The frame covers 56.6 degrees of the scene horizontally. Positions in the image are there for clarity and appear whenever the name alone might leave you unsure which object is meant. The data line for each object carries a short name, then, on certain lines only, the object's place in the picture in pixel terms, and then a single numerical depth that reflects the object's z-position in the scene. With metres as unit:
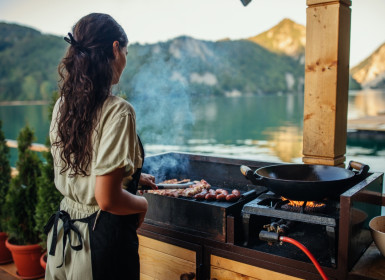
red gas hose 1.63
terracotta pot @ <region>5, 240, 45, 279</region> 3.50
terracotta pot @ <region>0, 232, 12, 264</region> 3.89
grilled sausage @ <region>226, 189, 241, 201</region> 2.38
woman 1.34
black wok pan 1.87
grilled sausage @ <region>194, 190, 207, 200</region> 2.46
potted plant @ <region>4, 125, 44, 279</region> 3.53
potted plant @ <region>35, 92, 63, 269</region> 3.46
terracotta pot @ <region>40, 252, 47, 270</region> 3.33
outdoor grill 1.74
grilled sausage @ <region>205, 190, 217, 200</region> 2.44
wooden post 2.42
